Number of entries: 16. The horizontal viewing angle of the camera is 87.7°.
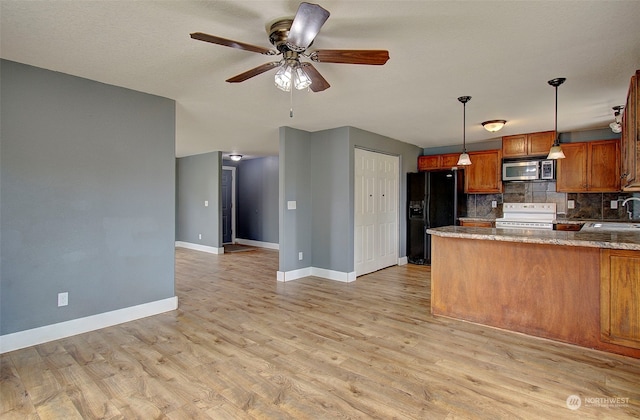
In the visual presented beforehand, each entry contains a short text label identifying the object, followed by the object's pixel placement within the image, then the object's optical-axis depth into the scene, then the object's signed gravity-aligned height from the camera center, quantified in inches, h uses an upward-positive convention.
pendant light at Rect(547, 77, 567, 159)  134.6 +21.0
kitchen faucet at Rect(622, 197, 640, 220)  185.9 +0.6
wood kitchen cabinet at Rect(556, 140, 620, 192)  192.7 +21.5
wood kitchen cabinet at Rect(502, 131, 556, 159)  208.8 +38.5
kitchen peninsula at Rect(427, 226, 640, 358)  105.0 -28.4
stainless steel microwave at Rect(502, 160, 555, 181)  211.0 +21.9
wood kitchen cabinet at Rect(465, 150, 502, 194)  230.1 +22.1
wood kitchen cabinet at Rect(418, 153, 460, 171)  250.8 +33.1
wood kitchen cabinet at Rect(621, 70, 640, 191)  98.9 +20.7
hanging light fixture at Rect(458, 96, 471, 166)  145.6 +42.7
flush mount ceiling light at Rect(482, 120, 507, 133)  177.2 +42.3
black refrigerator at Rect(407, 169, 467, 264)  237.6 -0.6
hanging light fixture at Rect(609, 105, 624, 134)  155.4 +39.8
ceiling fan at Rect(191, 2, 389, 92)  70.1 +38.0
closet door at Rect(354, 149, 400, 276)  209.0 -4.3
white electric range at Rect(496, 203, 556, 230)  209.6 -8.2
